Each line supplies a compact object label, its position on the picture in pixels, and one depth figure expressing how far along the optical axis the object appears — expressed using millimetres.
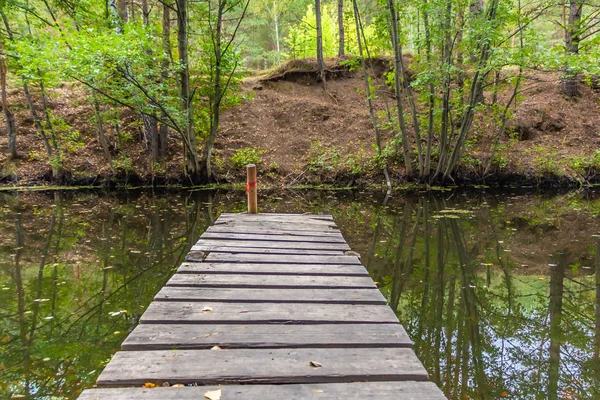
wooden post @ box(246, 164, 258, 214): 6084
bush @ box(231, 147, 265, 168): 14562
